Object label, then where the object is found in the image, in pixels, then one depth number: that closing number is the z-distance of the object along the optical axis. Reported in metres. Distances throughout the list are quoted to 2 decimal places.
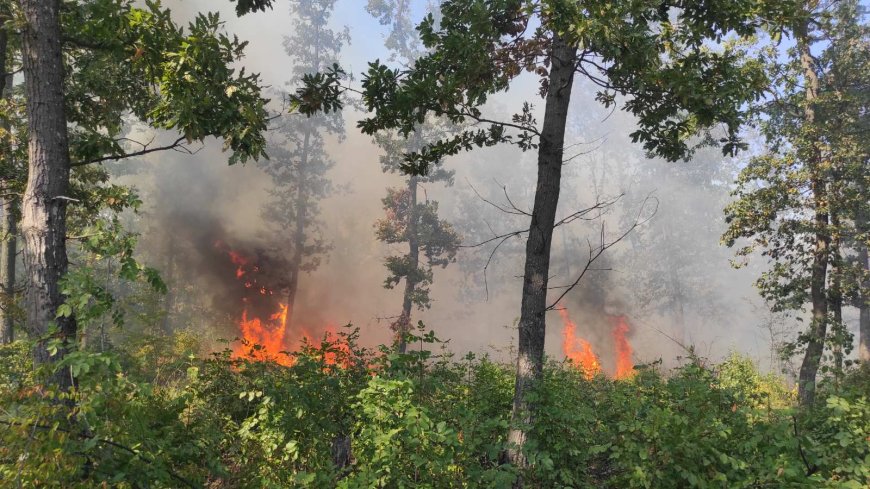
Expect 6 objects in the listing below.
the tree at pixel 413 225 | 26.28
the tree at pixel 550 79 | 5.66
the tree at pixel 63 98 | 5.17
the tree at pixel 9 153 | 7.76
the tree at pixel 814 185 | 13.15
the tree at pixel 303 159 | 30.73
